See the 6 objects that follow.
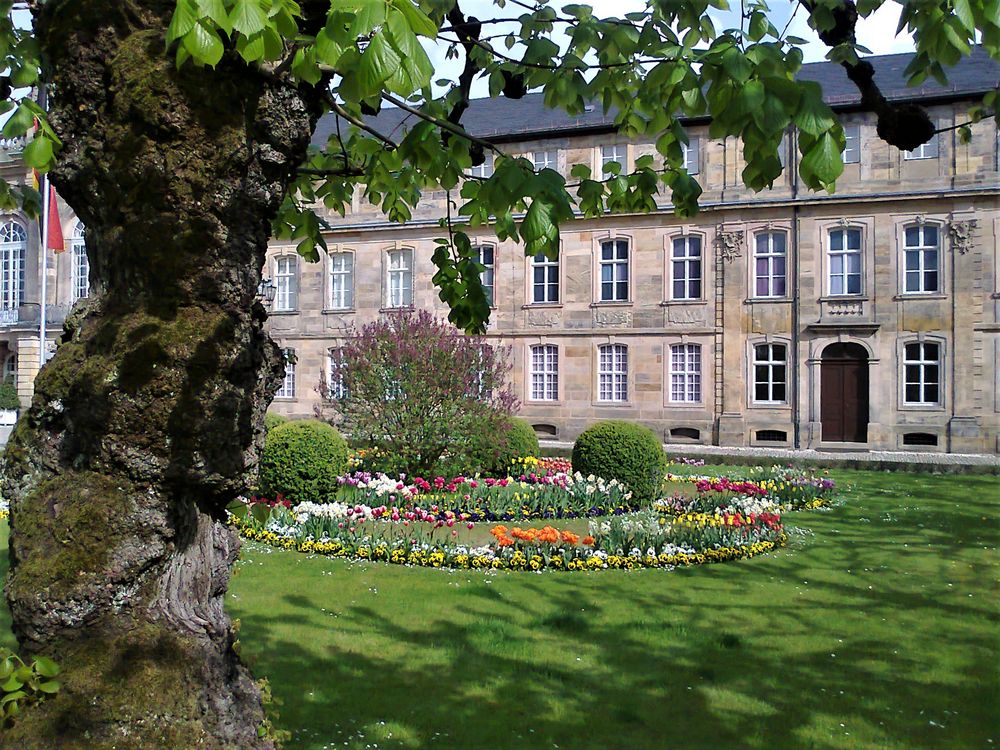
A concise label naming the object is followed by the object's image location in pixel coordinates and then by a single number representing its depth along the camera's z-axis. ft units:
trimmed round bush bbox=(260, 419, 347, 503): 35.06
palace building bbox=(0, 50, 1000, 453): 71.41
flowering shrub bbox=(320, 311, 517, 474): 42.52
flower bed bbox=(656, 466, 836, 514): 37.50
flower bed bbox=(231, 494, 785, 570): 26.68
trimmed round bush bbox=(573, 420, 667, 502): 39.55
